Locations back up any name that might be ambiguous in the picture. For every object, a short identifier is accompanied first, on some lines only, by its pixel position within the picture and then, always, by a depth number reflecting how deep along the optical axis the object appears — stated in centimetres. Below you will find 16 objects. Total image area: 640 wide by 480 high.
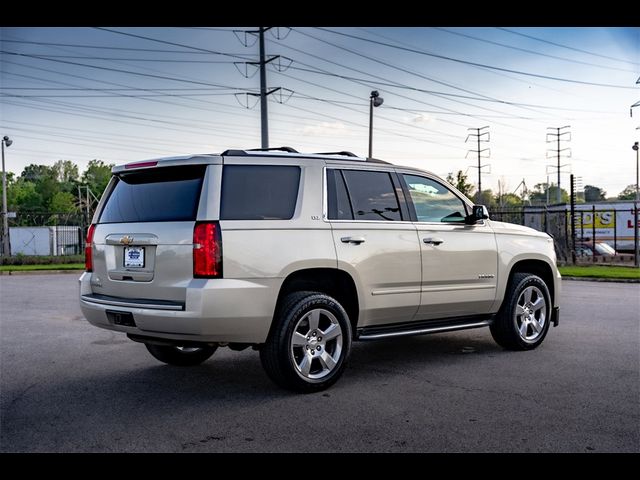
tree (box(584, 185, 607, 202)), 12875
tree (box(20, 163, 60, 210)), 10552
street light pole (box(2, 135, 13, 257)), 3533
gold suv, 557
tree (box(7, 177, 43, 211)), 9619
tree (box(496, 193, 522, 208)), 10104
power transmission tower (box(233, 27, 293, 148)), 2578
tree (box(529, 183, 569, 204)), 14964
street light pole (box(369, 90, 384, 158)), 2927
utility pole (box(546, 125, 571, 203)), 9106
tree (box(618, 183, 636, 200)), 11894
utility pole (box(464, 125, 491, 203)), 8214
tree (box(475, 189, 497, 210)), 9152
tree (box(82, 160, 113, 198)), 11591
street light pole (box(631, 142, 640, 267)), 2356
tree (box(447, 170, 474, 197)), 5963
